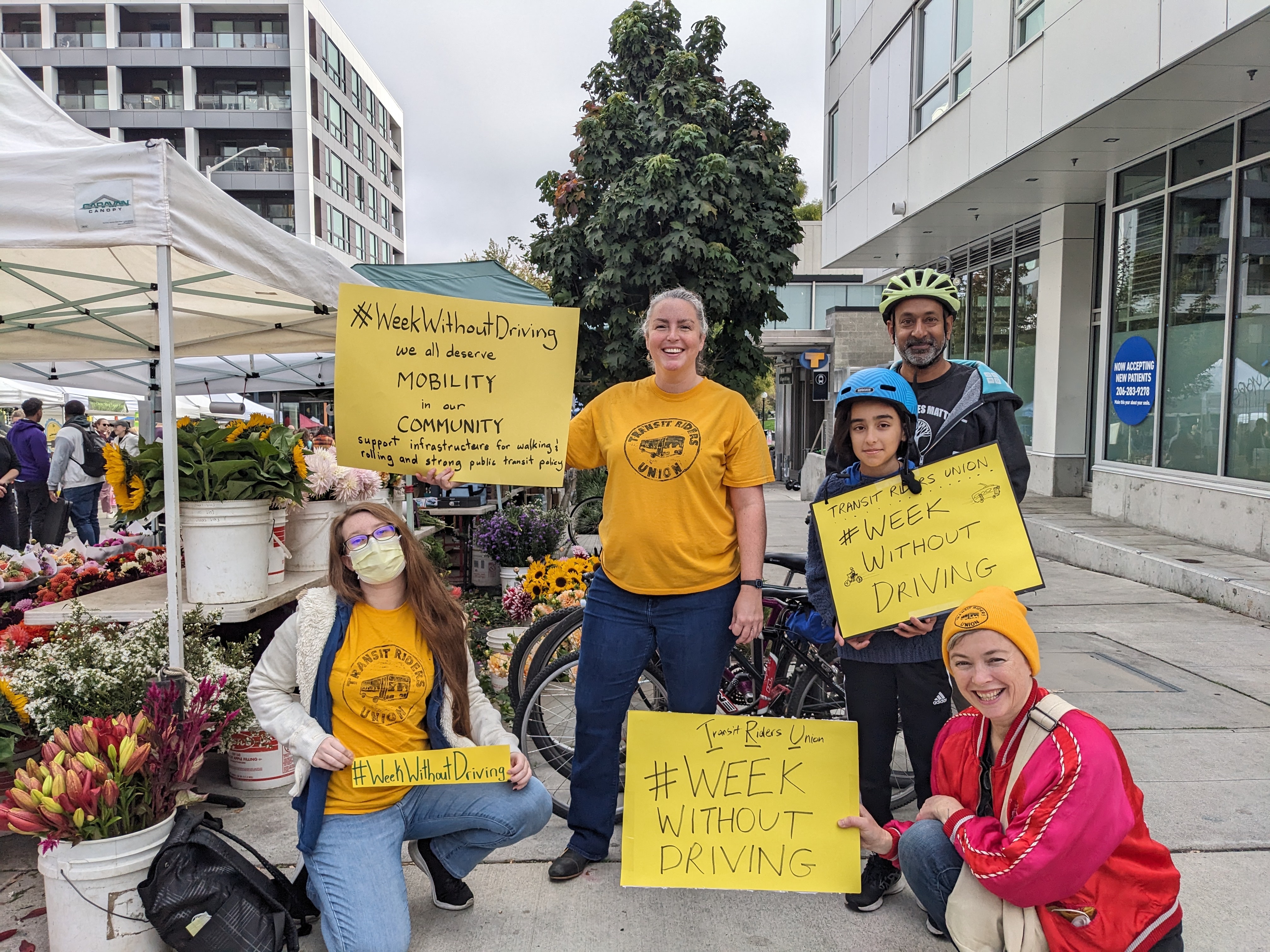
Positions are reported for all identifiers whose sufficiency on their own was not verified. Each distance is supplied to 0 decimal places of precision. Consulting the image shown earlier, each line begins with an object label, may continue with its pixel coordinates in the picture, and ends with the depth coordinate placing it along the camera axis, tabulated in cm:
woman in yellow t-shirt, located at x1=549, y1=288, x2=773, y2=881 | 274
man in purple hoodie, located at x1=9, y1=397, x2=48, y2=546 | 1048
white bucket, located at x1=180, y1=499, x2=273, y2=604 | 348
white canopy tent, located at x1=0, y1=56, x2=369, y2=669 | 290
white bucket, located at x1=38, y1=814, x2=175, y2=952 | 233
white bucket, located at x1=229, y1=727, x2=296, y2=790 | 362
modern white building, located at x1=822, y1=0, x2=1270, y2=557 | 762
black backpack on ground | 231
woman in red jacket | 188
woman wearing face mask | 246
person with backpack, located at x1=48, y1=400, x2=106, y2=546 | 1127
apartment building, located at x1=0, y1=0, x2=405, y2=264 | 4078
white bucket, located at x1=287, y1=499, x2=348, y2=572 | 431
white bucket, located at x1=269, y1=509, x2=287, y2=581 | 384
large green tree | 1141
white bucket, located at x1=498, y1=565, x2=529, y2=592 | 700
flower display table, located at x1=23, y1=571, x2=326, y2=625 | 354
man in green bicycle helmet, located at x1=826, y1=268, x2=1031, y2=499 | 271
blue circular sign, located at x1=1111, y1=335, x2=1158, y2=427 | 927
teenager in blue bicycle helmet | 257
